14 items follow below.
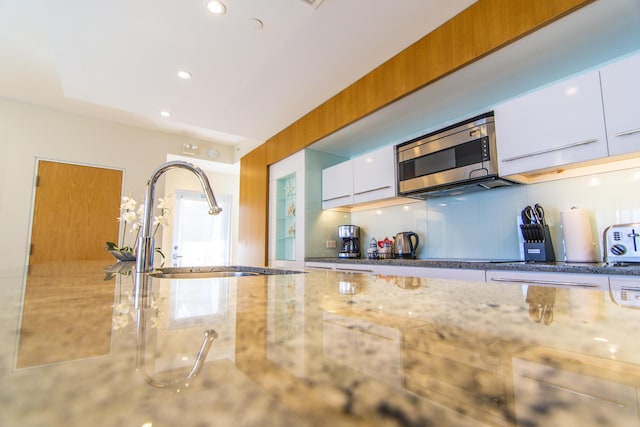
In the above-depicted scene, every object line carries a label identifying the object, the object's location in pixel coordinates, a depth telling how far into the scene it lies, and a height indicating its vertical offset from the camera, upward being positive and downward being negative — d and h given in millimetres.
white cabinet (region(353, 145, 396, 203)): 2398 +575
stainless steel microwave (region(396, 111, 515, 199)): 1802 +547
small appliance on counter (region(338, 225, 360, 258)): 2897 +81
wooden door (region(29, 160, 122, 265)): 3422 +437
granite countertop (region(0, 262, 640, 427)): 115 -61
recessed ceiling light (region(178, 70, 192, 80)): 2316 +1295
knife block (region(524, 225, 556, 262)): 1696 -16
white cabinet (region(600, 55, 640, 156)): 1319 +608
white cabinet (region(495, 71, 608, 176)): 1427 +586
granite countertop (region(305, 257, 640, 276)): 1184 -87
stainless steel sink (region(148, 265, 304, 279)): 1290 -95
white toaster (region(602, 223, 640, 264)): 1404 +16
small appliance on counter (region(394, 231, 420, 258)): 2469 +23
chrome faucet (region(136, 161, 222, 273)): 966 +129
